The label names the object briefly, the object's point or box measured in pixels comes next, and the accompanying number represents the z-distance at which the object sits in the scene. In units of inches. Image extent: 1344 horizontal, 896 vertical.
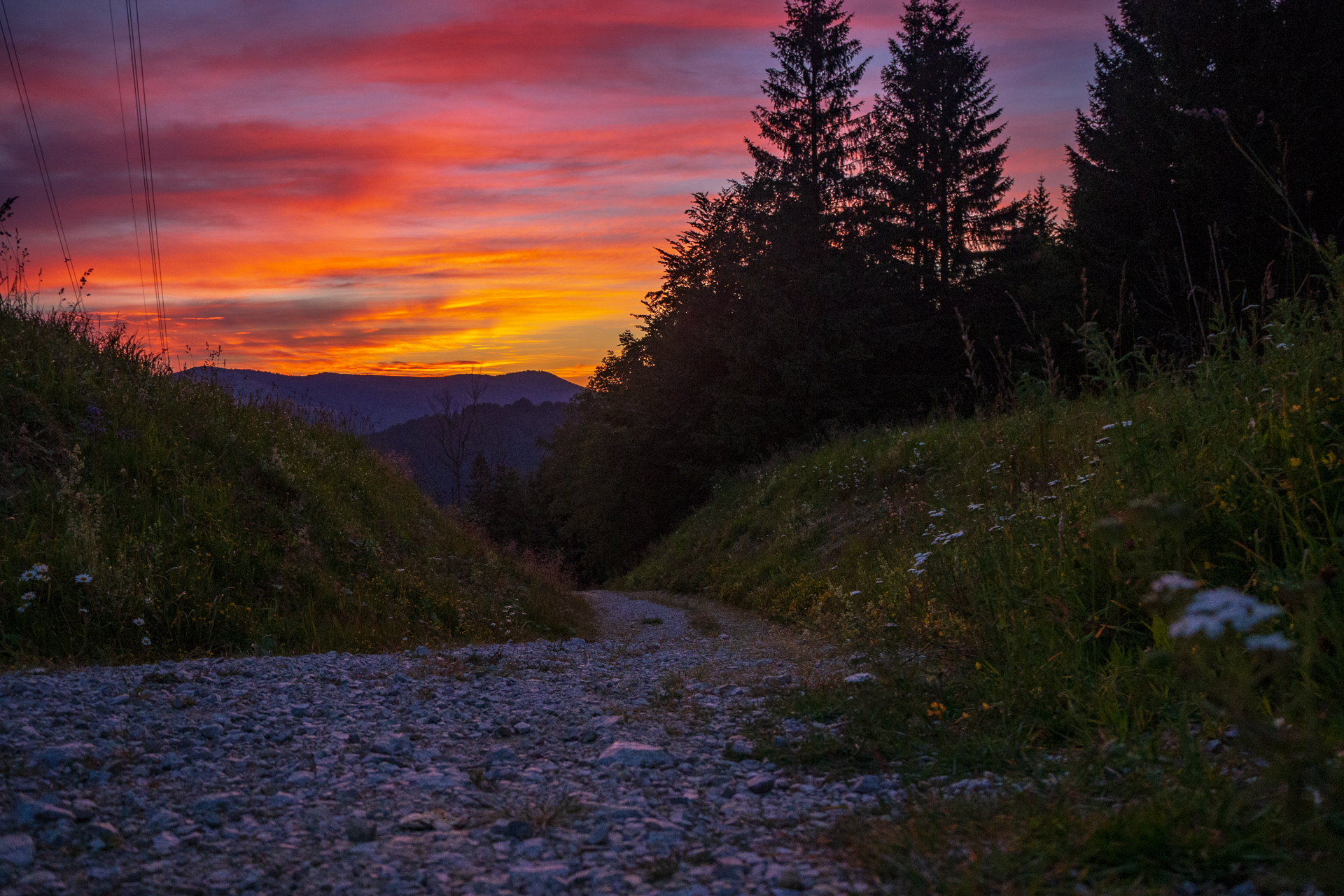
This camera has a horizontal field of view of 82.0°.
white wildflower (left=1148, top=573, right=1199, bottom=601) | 79.5
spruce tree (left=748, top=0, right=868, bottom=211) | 1214.3
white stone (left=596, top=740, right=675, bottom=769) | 135.3
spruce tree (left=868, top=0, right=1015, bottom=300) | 1250.0
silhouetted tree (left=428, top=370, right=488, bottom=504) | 2101.4
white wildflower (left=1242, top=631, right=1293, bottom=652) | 71.9
